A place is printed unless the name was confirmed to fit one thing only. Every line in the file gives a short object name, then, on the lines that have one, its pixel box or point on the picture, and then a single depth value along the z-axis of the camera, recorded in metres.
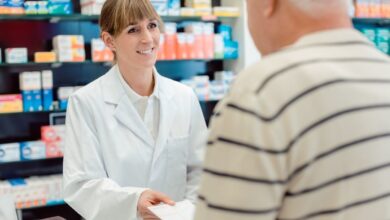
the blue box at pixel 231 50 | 5.05
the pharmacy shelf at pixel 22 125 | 4.38
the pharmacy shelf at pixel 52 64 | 4.30
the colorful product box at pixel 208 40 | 4.91
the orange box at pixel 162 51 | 4.69
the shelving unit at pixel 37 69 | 4.38
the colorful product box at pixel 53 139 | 4.35
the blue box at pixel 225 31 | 5.03
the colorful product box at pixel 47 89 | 4.32
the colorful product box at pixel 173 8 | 4.73
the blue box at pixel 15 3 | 4.18
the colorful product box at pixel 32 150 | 4.29
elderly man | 0.72
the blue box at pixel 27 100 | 4.27
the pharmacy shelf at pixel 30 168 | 4.42
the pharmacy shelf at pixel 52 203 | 4.34
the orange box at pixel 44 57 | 4.27
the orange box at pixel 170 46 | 4.72
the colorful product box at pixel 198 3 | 4.86
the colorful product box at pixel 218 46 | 4.98
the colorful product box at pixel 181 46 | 4.79
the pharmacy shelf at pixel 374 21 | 5.90
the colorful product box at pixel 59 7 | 4.30
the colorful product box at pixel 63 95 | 4.35
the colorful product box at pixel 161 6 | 4.64
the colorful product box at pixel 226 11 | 4.96
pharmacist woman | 2.06
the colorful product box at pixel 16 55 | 4.19
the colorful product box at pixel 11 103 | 4.19
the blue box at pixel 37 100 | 4.29
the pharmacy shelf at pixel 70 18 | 4.28
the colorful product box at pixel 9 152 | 4.21
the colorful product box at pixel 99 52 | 4.45
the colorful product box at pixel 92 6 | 4.39
